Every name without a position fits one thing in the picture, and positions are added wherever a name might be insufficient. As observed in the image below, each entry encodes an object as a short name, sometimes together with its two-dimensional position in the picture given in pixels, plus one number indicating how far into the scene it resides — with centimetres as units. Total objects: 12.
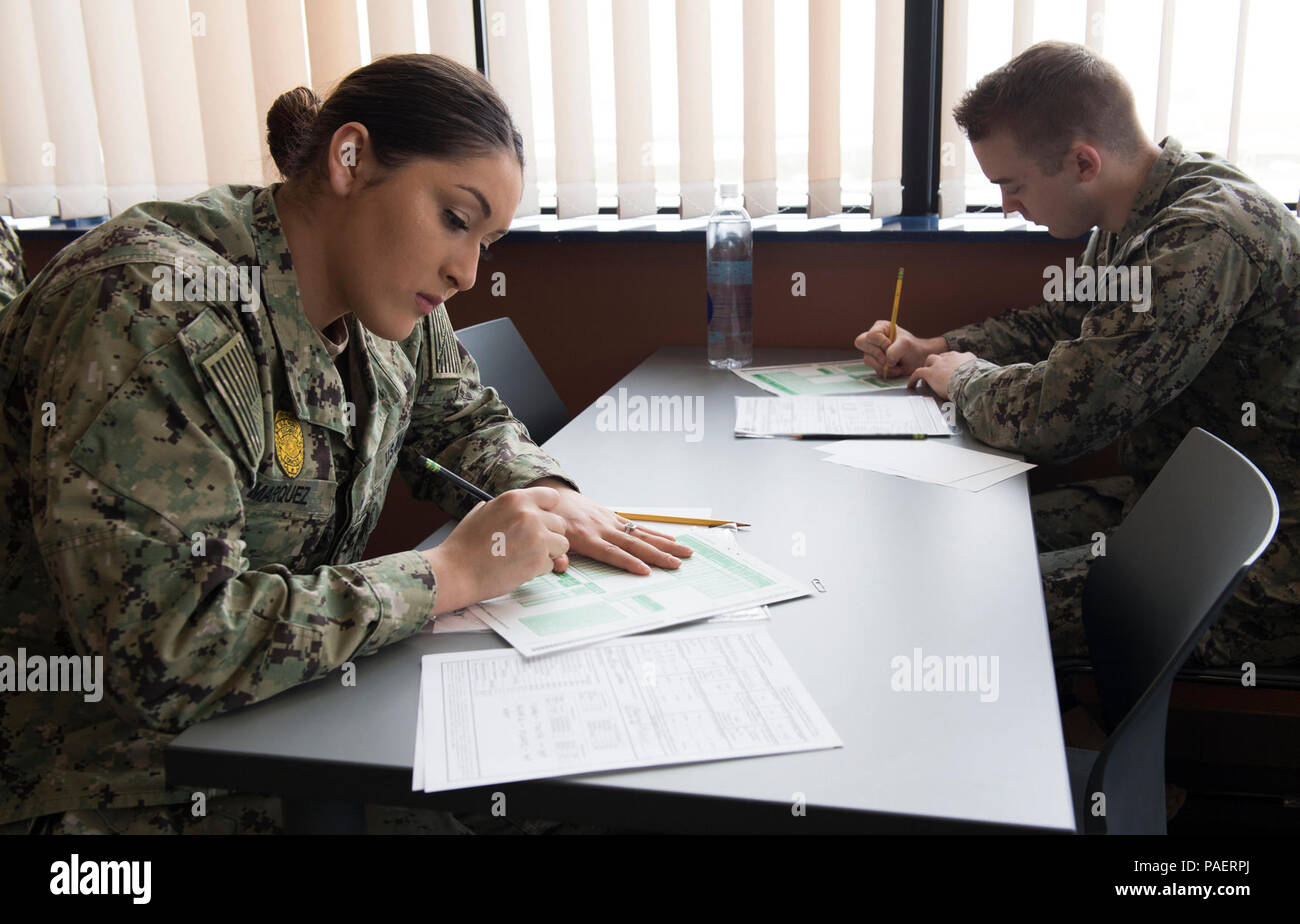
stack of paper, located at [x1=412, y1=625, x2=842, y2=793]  81
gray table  76
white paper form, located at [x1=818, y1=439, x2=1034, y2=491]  150
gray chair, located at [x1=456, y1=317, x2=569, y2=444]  197
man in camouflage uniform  159
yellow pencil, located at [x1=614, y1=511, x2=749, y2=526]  130
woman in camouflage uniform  87
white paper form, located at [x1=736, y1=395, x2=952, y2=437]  172
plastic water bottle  229
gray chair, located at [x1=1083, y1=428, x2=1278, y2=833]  99
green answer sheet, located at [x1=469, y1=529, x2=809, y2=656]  101
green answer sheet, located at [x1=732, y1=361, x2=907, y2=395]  201
